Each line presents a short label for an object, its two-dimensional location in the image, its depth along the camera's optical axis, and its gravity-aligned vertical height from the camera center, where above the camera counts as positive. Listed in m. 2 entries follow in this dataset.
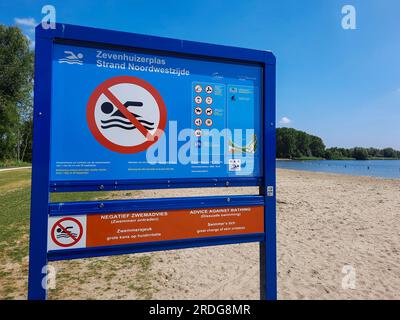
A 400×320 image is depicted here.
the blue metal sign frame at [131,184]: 2.49 -0.17
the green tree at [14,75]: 29.69 +9.46
